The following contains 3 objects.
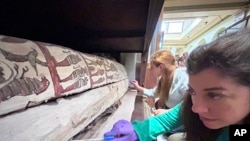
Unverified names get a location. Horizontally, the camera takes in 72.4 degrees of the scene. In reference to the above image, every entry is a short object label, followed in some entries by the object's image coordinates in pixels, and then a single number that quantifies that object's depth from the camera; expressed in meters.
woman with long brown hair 0.38
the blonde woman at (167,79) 1.34
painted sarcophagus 0.34
